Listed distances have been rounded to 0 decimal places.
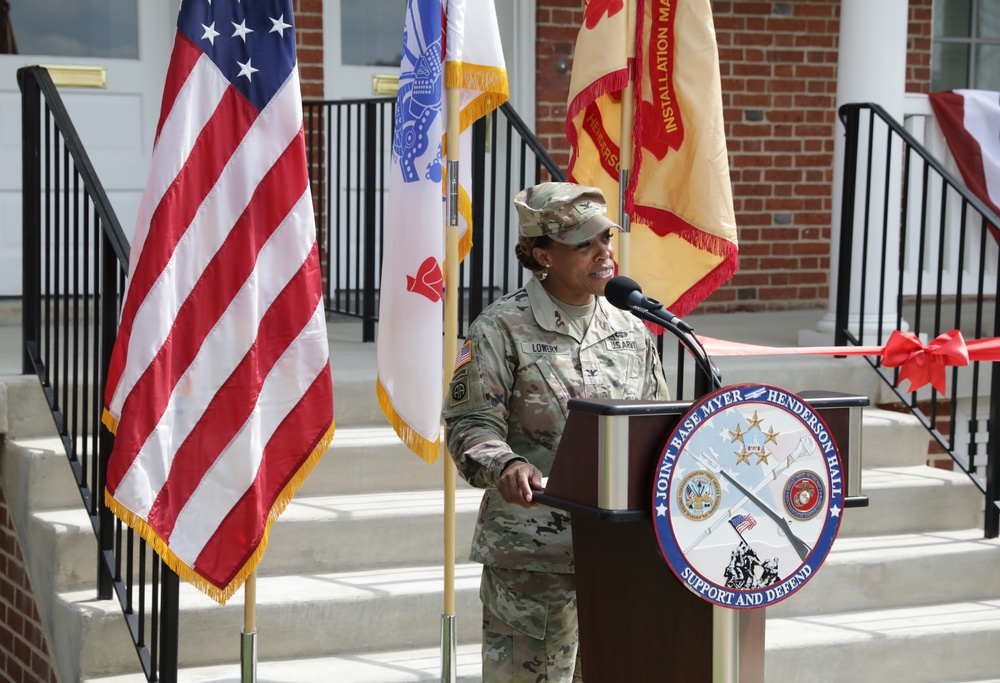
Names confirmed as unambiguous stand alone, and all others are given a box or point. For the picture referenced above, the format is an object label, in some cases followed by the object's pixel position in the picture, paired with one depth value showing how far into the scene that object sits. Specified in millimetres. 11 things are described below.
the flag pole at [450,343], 7746
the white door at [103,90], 13200
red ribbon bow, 10073
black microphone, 4623
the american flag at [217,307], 6908
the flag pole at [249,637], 7189
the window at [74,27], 13215
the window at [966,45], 16856
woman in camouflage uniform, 5770
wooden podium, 4452
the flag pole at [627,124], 8787
